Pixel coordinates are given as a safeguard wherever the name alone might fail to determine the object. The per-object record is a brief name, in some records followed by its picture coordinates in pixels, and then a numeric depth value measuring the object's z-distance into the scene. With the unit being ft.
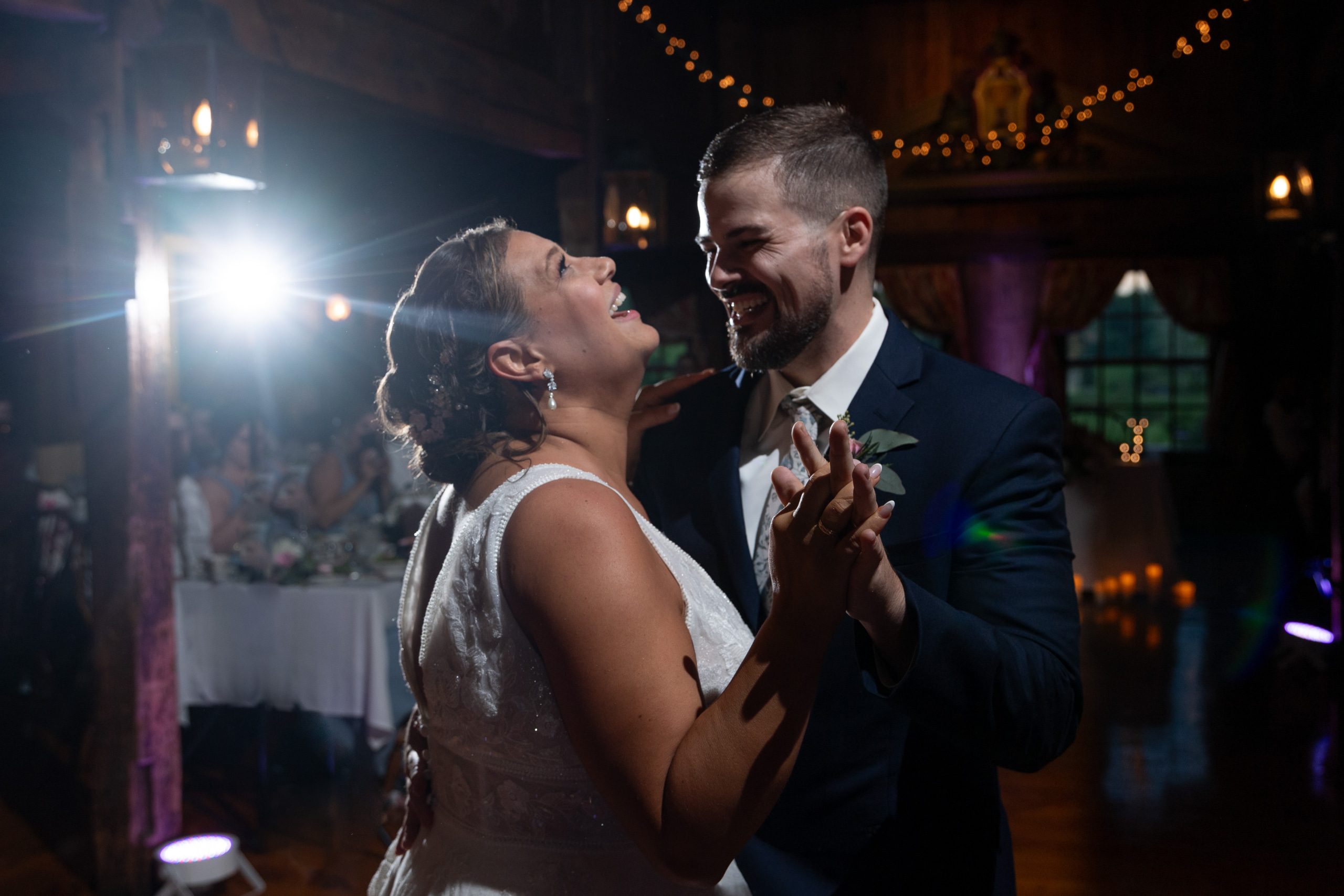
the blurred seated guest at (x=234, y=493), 15.14
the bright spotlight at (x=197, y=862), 9.91
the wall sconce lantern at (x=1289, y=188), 19.31
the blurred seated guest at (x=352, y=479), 17.26
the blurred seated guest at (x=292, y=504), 16.11
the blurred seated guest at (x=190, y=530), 14.25
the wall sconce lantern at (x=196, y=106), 10.66
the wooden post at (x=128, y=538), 11.18
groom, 3.91
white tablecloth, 12.98
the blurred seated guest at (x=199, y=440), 18.48
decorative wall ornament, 33.24
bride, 3.32
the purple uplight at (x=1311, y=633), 16.24
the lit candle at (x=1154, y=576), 24.67
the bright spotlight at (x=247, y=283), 23.86
